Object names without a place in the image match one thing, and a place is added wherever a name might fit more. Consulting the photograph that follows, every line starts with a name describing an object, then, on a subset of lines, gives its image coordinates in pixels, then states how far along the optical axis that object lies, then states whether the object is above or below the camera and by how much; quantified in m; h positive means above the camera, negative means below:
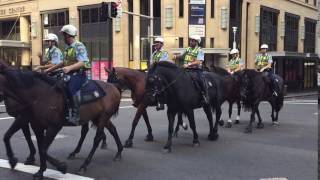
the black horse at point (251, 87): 13.90 -0.93
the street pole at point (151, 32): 29.94 +1.46
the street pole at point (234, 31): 37.53 +1.93
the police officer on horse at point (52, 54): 9.52 +0.02
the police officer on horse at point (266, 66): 15.14 -0.35
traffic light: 23.78 +2.27
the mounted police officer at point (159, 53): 11.47 +0.05
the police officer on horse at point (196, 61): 11.32 -0.14
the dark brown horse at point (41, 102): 7.50 -0.75
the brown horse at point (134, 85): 10.88 -0.69
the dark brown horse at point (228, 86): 13.92 -0.92
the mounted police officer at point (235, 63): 15.69 -0.26
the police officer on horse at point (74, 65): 8.02 -0.17
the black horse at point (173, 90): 10.20 -0.76
